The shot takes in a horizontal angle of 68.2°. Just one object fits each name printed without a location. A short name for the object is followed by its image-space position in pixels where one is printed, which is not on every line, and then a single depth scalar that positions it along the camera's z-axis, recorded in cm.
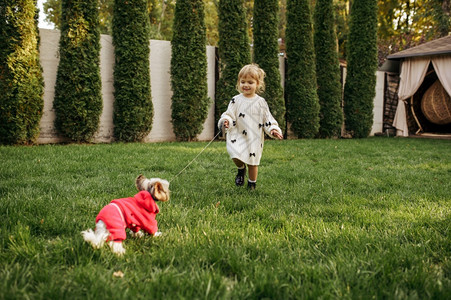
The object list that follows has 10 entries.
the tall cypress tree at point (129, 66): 852
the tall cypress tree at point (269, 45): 1045
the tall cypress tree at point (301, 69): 1109
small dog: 188
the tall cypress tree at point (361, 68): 1226
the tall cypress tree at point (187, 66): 934
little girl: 390
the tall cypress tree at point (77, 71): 768
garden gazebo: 1232
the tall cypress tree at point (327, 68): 1168
